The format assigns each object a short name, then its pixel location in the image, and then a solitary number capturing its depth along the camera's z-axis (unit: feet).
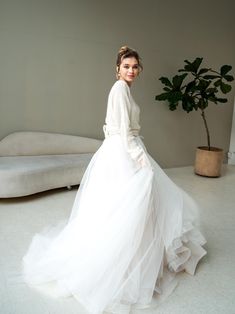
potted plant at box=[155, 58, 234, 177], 15.15
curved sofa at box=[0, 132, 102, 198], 10.73
